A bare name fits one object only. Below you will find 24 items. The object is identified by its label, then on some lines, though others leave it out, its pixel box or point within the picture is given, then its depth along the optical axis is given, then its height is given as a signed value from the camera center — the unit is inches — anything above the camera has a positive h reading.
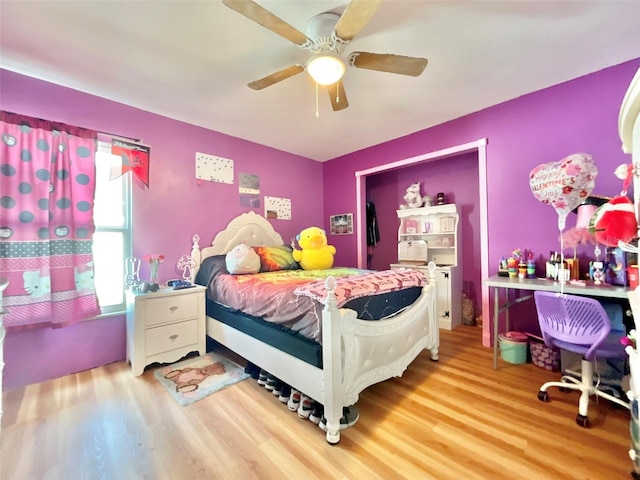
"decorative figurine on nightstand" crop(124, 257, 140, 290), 98.7 -10.5
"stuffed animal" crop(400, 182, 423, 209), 145.8 +22.9
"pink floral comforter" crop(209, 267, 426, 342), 65.4 -14.7
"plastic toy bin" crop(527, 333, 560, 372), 86.5 -38.9
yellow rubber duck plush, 125.7 -5.4
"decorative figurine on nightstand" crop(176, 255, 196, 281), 112.9 -9.4
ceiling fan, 49.9 +42.0
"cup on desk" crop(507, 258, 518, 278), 94.6 -10.4
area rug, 76.5 -42.8
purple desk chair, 60.3 -22.7
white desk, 68.6 -14.1
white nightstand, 87.2 -28.6
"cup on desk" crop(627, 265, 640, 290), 63.9 -9.9
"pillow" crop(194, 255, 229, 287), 110.0 -11.5
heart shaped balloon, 73.1 +15.4
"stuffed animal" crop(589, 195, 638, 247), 35.2 +1.9
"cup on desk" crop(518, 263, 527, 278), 93.0 -11.6
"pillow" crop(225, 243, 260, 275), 107.9 -7.8
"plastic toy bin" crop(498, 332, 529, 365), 91.8 -38.0
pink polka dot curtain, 76.8 +7.1
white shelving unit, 130.8 -5.0
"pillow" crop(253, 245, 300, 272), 119.0 -8.1
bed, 58.6 -29.0
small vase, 98.0 -9.9
